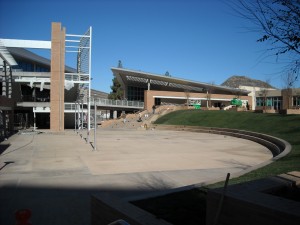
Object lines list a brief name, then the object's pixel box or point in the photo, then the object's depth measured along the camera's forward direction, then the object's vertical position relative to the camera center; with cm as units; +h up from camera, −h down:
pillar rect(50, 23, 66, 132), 3691 +353
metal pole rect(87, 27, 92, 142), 3572 +610
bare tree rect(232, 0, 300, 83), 466 +123
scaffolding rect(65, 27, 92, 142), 3646 +525
